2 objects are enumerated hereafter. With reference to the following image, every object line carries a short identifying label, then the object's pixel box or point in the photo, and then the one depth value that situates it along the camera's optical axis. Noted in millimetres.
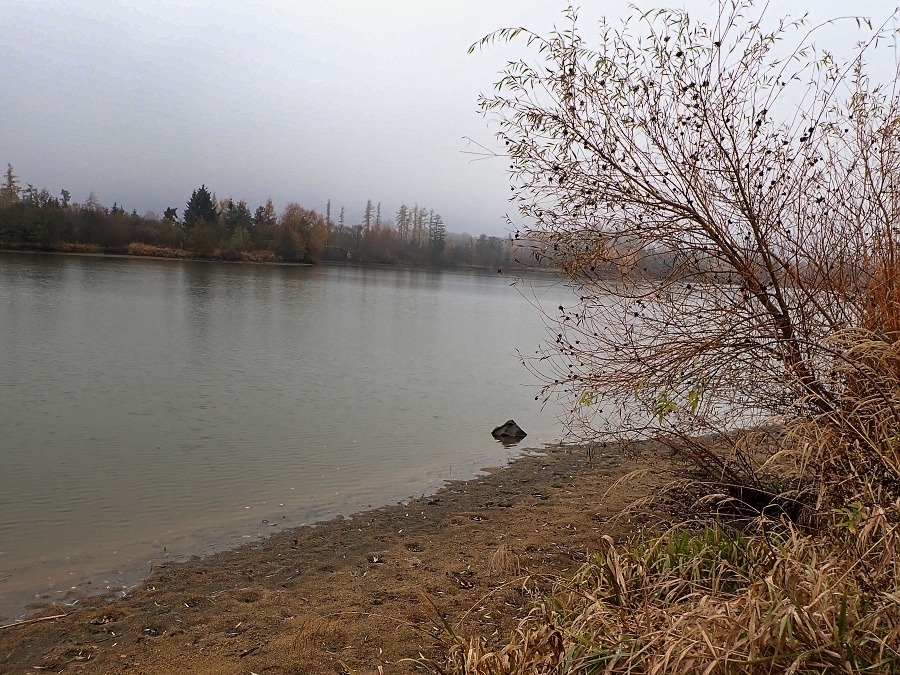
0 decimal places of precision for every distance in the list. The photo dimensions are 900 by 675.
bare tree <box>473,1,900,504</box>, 4805
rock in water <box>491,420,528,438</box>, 11703
